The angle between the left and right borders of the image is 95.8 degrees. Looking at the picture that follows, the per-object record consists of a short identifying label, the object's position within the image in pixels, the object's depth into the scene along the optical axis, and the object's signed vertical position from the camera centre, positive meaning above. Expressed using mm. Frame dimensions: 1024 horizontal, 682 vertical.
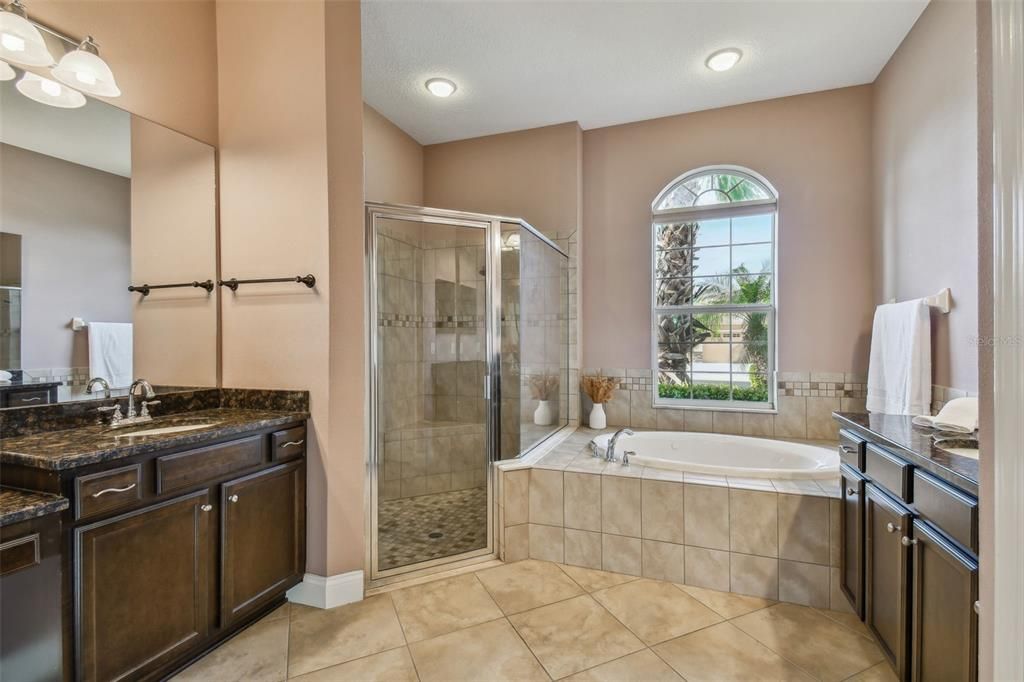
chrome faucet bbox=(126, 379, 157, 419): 1862 -208
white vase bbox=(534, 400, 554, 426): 3207 -519
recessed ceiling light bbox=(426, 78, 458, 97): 3014 +1690
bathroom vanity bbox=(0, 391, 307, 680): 1322 -641
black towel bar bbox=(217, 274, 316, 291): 2072 +278
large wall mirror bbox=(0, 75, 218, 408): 1611 +365
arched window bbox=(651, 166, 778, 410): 3375 +384
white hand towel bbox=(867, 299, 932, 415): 2340 -110
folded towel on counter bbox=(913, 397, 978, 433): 1548 -277
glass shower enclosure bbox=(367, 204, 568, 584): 2480 -197
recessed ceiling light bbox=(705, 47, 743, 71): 2730 +1697
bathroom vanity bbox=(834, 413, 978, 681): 1120 -601
